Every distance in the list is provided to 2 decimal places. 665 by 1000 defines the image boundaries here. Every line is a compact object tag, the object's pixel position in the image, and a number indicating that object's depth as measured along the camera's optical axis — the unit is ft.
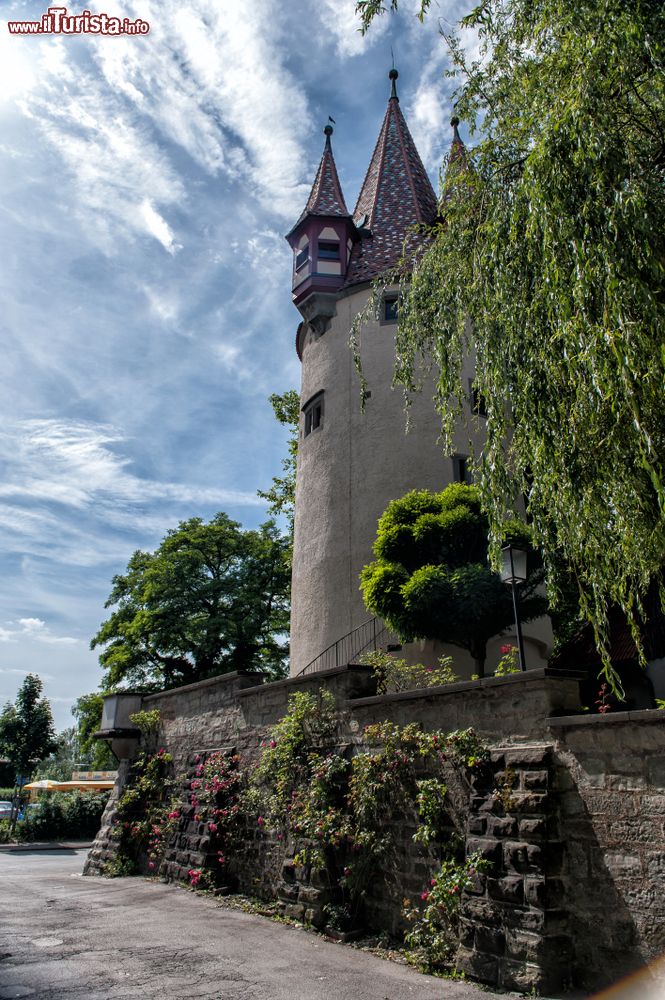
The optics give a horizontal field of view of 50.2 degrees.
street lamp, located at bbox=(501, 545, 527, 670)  25.61
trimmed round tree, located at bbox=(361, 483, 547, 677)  38.42
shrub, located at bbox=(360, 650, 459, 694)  27.25
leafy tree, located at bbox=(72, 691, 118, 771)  85.46
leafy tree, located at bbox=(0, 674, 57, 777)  129.29
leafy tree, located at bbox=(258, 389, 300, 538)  83.05
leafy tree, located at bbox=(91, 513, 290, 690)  85.56
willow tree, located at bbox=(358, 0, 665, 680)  16.29
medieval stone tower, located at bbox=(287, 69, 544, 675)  51.67
